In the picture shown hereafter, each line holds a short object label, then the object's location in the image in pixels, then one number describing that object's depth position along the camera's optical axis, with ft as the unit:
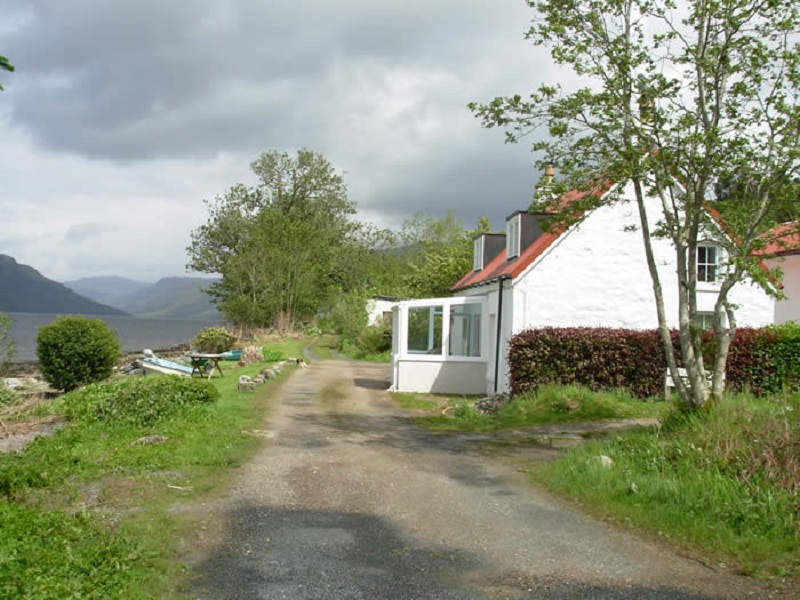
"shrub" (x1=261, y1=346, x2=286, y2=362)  117.70
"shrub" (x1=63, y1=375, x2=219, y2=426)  47.39
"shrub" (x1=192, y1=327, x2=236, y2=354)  140.15
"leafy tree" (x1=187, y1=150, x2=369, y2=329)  193.36
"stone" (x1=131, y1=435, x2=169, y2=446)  40.09
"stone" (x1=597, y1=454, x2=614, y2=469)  33.04
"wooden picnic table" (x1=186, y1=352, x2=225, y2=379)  84.69
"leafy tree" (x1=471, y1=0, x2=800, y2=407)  38.22
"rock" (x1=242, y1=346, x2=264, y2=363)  118.42
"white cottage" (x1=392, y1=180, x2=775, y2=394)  68.80
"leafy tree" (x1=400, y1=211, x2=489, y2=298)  128.36
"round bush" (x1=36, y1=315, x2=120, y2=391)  80.94
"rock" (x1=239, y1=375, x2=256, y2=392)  71.67
